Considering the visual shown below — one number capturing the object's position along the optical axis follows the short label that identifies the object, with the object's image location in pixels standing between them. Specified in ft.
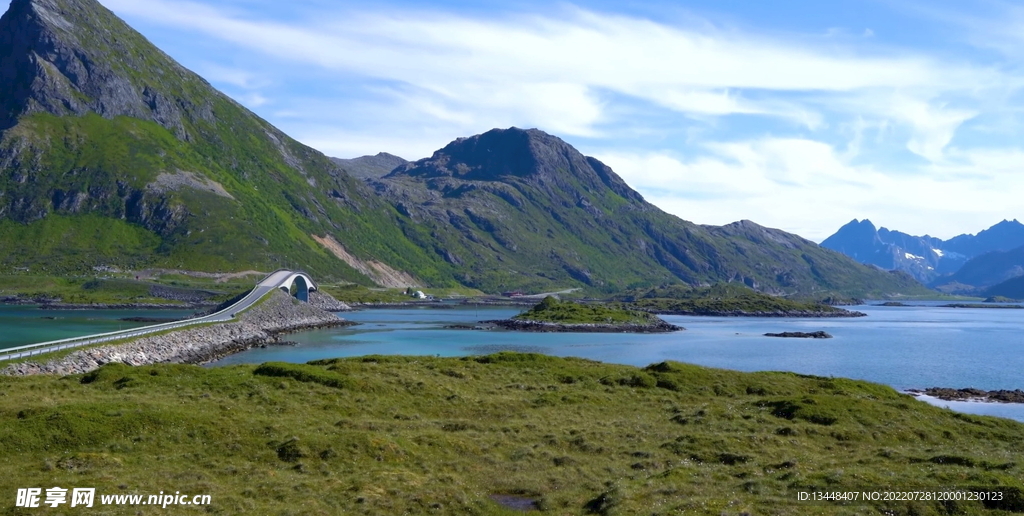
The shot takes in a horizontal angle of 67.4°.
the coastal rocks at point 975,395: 253.81
